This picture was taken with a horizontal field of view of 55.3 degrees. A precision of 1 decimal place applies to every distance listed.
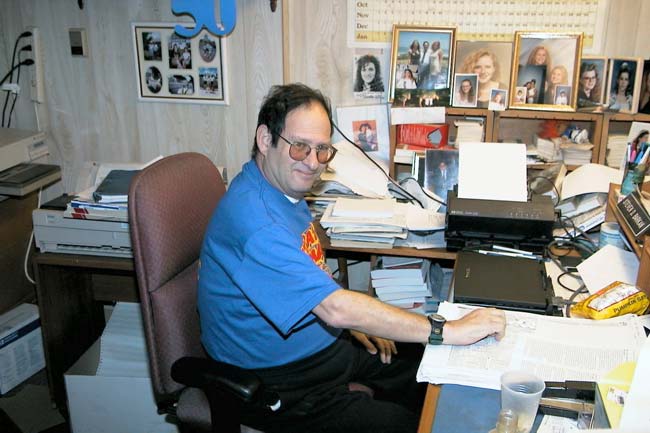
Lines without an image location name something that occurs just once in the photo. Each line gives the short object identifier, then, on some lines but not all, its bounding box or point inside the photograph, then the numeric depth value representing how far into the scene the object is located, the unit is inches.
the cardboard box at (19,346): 95.4
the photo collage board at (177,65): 97.0
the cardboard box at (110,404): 82.4
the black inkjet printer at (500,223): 72.7
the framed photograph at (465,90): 91.1
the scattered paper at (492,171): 76.5
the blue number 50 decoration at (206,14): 92.9
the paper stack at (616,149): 88.7
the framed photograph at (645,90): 85.6
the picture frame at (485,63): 89.8
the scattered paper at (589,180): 79.6
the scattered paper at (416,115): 92.4
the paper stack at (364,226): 77.9
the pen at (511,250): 73.2
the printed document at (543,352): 48.6
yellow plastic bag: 57.3
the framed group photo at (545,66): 87.0
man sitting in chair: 51.9
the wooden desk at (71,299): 85.6
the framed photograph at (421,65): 90.7
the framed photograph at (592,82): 87.5
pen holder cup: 72.8
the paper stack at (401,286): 83.0
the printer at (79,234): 84.4
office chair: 54.4
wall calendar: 88.4
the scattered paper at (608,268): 65.6
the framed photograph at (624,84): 86.4
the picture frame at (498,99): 90.2
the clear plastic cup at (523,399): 42.8
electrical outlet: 100.2
